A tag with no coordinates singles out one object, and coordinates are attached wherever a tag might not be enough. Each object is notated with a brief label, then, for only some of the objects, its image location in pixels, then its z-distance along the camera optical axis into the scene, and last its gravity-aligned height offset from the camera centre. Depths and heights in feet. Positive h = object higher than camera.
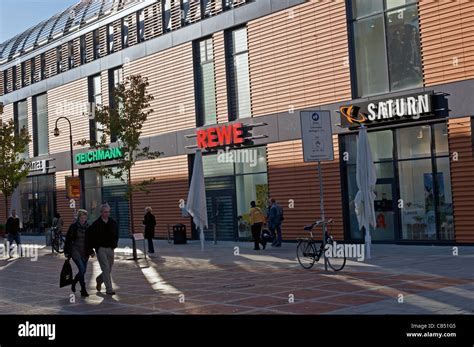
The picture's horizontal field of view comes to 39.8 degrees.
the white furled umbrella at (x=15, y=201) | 99.40 +1.40
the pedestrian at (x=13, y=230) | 83.87 -2.55
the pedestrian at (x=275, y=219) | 74.90 -2.43
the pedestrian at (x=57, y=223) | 89.38 -2.04
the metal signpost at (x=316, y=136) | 52.42 +4.84
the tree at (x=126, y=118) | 74.02 +9.82
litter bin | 91.61 -4.60
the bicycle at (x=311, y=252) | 52.24 -4.54
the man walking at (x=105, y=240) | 44.52 -2.34
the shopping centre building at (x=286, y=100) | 65.87 +11.96
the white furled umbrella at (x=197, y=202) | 73.77 -0.01
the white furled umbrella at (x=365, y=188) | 58.29 +0.48
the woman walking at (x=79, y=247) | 44.68 -2.70
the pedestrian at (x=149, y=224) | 74.90 -2.31
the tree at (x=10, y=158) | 102.32 +8.38
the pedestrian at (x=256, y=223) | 73.15 -2.70
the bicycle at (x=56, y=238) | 87.71 -4.06
